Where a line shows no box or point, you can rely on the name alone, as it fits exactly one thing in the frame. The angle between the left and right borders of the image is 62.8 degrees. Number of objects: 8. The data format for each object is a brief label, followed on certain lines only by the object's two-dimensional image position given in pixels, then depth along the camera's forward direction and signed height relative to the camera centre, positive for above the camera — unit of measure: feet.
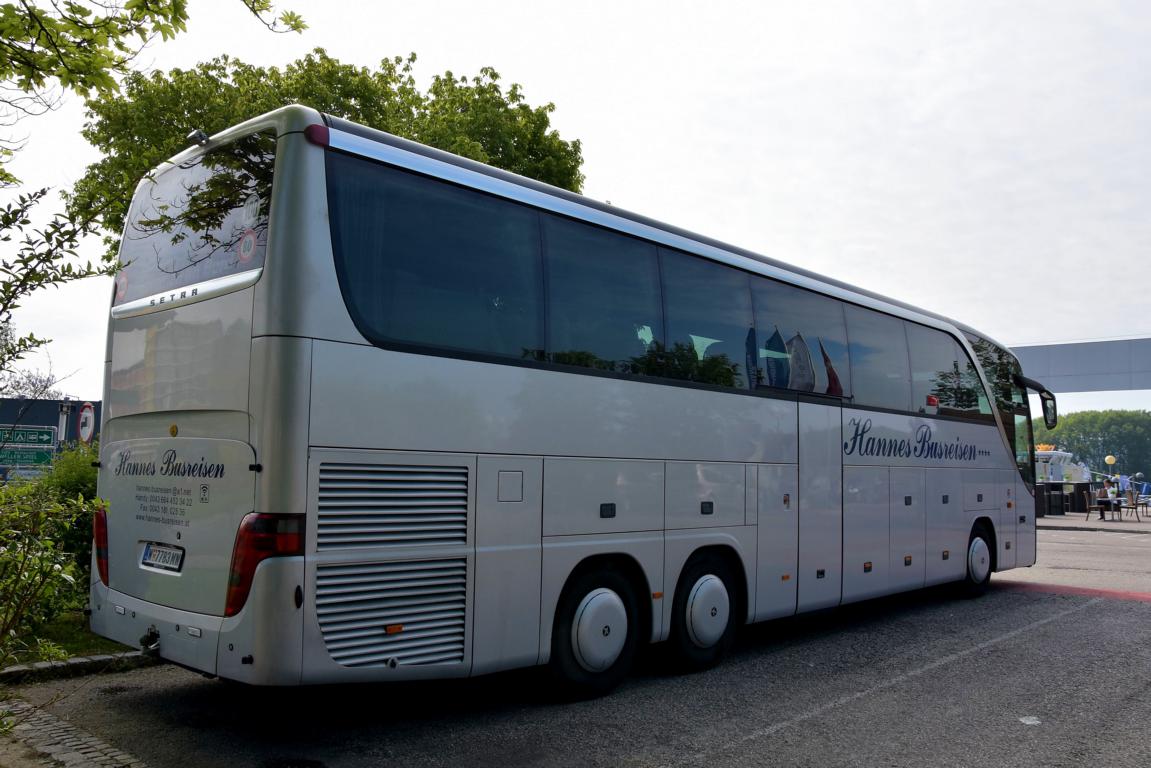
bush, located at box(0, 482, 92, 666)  14.51 -1.47
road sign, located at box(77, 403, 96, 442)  45.11 +1.96
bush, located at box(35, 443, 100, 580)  30.09 -0.76
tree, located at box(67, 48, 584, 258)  58.70 +24.06
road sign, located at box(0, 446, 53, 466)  50.44 +0.19
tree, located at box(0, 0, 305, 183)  18.92 +8.58
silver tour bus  17.99 +0.91
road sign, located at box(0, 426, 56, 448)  51.37 +1.25
